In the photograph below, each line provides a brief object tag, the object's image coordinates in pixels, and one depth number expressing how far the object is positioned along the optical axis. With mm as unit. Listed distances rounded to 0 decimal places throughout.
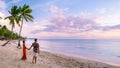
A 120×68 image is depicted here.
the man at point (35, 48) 5595
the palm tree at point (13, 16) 16134
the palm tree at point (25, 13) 17010
